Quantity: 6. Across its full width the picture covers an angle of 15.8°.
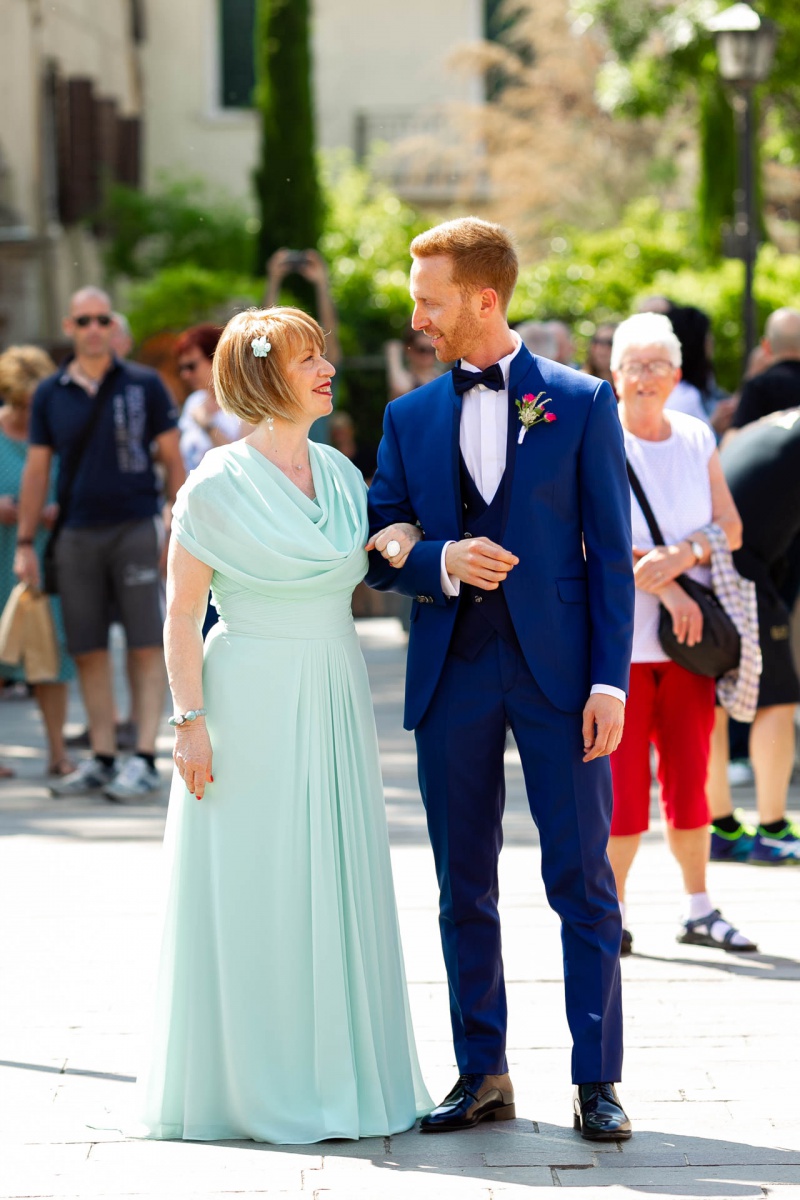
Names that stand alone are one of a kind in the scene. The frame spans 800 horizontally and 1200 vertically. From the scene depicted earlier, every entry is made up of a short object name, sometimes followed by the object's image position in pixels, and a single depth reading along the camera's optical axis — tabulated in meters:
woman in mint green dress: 6.67
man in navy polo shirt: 13.57
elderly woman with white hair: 9.01
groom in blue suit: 6.61
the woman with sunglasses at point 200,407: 14.16
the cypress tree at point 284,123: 40.16
